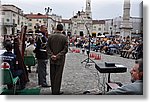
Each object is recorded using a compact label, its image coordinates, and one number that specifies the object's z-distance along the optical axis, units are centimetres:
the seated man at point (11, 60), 311
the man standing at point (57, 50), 311
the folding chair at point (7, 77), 298
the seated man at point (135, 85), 266
